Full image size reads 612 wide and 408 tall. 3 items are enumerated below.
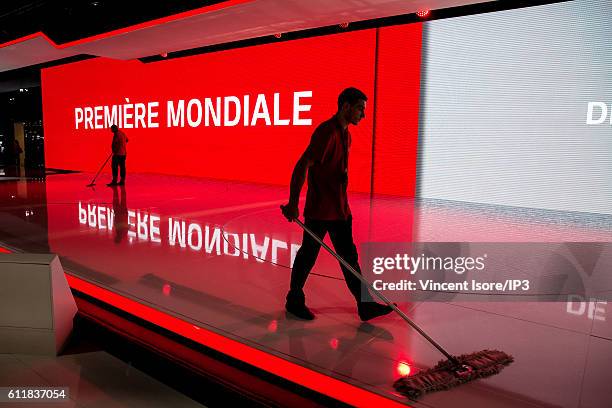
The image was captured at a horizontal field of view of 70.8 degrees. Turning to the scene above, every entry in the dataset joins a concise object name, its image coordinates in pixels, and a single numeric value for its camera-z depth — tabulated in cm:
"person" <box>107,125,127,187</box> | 851
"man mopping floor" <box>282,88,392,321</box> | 227
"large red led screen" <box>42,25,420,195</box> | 801
